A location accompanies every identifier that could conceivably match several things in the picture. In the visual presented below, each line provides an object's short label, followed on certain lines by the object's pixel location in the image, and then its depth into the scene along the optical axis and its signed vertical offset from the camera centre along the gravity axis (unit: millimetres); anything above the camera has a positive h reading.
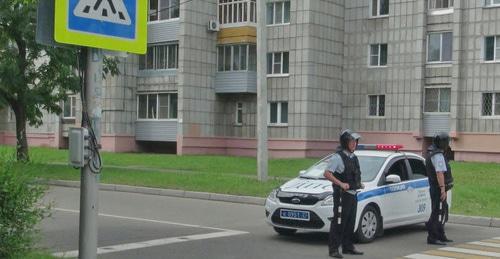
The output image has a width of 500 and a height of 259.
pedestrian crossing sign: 5145 +719
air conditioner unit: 36375 +4925
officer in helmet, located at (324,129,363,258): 9273 -934
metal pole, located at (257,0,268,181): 18984 +806
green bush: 5836 -846
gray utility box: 5285 -258
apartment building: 32031 +2079
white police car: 10234 -1237
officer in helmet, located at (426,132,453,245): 10586 -1010
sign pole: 5414 -502
